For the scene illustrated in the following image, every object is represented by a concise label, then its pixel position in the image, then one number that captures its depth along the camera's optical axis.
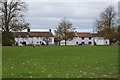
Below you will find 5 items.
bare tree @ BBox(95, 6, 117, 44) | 66.52
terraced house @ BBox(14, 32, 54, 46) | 104.43
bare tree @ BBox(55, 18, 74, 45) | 80.07
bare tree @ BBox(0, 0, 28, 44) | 52.02
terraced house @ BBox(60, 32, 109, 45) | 115.73
